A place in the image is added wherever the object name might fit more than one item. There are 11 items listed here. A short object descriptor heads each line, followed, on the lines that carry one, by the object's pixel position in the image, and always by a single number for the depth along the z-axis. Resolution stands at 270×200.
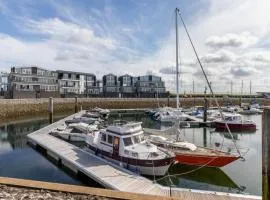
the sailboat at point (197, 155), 12.93
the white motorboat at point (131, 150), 11.46
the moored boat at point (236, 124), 27.54
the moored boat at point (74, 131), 20.74
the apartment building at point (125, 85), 76.59
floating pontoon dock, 9.06
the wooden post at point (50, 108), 28.38
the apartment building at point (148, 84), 77.04
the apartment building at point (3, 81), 63.82
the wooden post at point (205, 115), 30.45
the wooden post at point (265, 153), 3.50
